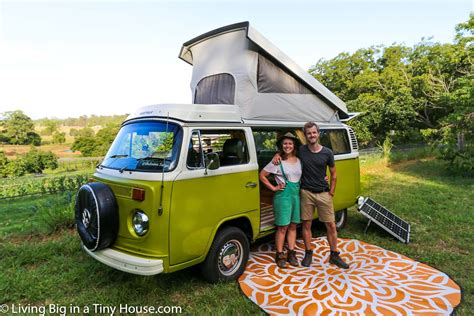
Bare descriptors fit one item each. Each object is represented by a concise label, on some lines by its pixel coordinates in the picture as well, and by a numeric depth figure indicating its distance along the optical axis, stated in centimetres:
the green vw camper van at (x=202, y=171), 318
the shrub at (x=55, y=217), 575
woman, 412
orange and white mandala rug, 329
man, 412
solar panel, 533
